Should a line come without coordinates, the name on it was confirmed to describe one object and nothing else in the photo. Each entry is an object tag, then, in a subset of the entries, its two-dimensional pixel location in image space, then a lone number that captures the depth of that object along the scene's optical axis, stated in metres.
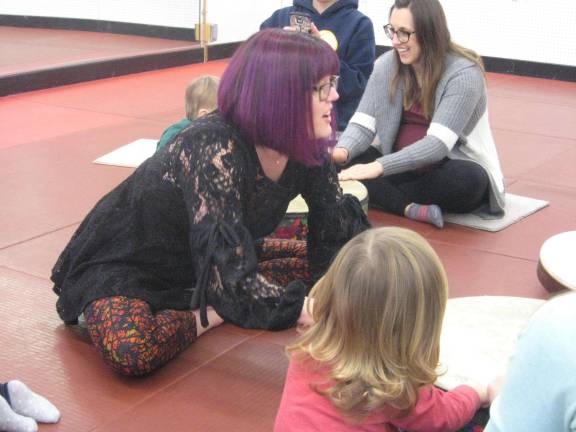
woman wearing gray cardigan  3.28
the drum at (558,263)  2.23
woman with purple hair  2.02
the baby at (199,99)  3.31
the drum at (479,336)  1.70
